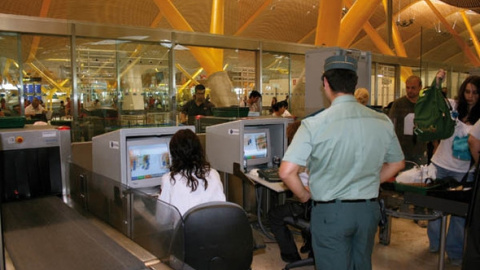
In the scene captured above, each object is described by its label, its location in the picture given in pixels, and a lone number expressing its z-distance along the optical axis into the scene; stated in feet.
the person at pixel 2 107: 19.97
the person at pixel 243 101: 30.58
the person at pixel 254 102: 24.68
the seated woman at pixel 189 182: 8.75
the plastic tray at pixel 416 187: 10.08
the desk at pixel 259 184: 11.61
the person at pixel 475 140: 10.03
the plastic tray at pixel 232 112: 16.42
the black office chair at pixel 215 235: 7.16
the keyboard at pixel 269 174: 12.14
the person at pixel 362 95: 14.76
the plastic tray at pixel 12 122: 10.32
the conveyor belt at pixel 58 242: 5.47
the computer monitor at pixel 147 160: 10.79
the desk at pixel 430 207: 8.95
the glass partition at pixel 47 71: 22.34
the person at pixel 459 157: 11.73
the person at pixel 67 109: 25.65
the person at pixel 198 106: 22.54
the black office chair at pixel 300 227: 10.85
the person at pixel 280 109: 24.22
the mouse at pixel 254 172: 13.05
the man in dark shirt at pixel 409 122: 16.34
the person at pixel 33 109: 24.32
